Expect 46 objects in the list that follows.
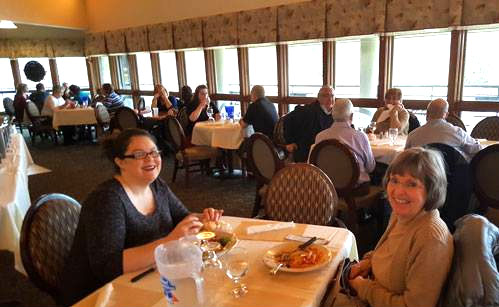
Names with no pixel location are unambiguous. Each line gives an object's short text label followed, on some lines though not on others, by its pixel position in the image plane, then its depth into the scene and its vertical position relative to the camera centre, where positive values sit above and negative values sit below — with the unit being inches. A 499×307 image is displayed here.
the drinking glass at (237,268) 49.0 -27.0
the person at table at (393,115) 160.7 -20.1
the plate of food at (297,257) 53.2 -26.7
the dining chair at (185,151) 191.0 -37.7
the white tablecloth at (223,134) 194.7 -29.6
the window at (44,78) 412.2 +11.7
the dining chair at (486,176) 102.9 -30.8
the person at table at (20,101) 339.9 -13.2
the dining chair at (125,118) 255.3 -24.9
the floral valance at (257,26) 241.4 +31.4
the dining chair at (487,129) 150.7 -26.1
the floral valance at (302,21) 218.2 +30.4
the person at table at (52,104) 327.9 -16.5
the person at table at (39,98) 346.6 -11.5
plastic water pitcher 43.3 -22.6
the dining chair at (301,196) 79.7 -26.4
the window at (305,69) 241.3 +2.2
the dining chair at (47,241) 59.8 -25.3
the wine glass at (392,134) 146.3 -25.2
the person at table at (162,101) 271.6 -15.6
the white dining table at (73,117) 306.5 -26.9
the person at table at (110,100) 307.5 -14.7
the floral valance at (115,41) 351.6 +37.1
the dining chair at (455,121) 152.5 -22.5
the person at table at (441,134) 113.5 -20.2
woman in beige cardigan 46.3 -22.6
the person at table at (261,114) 185.2 -19.1
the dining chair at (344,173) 112.3 -30.5
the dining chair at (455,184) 104.3 -32.7
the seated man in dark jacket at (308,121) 151.2 -19.6
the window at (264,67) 264.5 +4.8
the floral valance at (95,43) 372.2 +38.3
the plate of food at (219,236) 58.9 -26.0
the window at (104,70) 396.8 +12.3
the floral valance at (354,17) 195.2 +27.8
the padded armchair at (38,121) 324.8 -30.2
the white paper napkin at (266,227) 67.9 -27.3
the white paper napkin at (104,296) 47.8 -27.2
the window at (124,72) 373.7 +8.9
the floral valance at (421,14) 172.9 +24.5
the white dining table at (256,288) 47.0 -27.4
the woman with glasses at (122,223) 54.7 -21.8
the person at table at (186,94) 255.6 -10.8
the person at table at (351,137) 118.0 -20.7
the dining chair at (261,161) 124.6 -29.0
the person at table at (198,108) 219.3 -17.6
